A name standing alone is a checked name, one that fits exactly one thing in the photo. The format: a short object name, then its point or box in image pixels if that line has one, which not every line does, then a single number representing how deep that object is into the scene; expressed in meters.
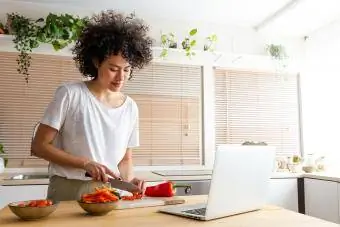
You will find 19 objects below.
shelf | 3.20
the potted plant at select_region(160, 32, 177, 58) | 3.32
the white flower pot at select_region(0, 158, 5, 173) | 2.87
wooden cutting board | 1.25
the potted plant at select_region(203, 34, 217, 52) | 3.51
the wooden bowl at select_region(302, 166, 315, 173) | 3.27
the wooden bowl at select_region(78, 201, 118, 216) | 1.08
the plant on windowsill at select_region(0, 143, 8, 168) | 2.92
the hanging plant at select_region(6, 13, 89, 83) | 2.97
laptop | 1.04
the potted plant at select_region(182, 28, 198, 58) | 3.38
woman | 1.38
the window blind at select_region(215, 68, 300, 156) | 3.60
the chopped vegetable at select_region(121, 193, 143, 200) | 1.38
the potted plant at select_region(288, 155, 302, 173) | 3.38
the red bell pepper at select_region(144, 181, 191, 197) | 1.47
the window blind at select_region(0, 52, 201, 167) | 3.04
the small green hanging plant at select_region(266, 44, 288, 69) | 3.70
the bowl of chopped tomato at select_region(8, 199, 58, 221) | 1.01
